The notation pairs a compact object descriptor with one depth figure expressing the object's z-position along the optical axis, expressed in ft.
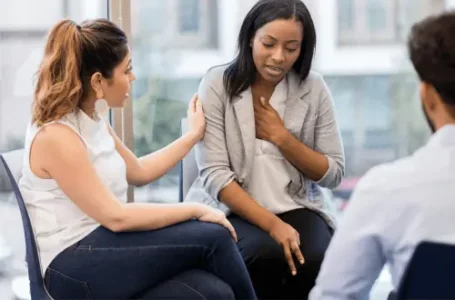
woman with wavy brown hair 10.25
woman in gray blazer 11.46
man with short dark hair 8.30
